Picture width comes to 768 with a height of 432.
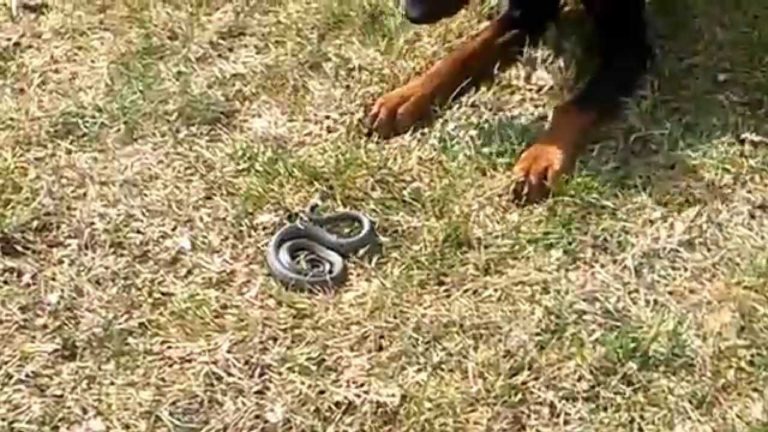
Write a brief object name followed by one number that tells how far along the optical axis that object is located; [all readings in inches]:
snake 126.8
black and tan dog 136.9
